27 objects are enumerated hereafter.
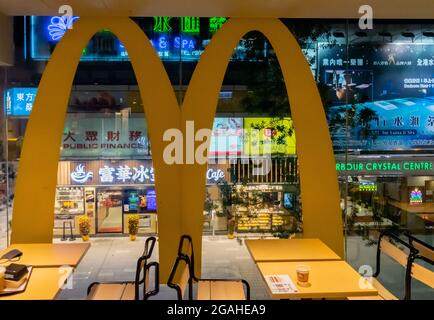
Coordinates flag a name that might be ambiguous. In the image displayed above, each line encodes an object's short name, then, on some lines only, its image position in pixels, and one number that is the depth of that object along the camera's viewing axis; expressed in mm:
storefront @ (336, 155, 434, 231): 4887
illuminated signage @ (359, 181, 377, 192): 4945
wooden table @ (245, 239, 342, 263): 3488
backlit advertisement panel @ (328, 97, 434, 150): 4812
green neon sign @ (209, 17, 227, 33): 4566
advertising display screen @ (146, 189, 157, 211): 5203
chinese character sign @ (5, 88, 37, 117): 4492
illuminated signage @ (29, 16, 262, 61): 4469
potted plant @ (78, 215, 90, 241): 5516
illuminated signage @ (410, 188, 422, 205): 5141
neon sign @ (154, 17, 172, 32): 4629
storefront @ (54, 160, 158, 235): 5449
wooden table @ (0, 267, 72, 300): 2668
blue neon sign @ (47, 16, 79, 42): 4238
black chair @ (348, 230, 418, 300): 3291
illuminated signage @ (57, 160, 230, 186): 4988
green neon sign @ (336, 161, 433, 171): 4844
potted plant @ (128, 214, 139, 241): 5484
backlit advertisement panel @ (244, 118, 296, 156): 4891
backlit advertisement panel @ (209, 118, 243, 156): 4895
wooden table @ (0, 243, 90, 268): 3314
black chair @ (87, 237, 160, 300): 3187
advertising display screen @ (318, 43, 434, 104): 4750
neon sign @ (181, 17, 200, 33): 4594
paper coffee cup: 2898
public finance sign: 4961
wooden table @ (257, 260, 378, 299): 2779
